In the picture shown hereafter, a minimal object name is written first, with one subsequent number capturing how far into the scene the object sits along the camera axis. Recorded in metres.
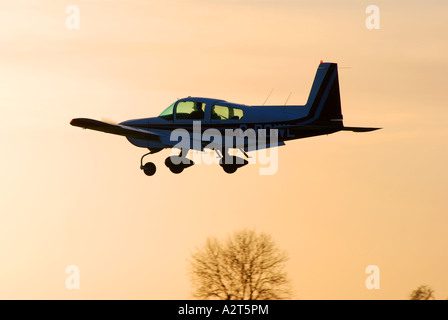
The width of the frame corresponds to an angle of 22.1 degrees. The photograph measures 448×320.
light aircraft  40.78
